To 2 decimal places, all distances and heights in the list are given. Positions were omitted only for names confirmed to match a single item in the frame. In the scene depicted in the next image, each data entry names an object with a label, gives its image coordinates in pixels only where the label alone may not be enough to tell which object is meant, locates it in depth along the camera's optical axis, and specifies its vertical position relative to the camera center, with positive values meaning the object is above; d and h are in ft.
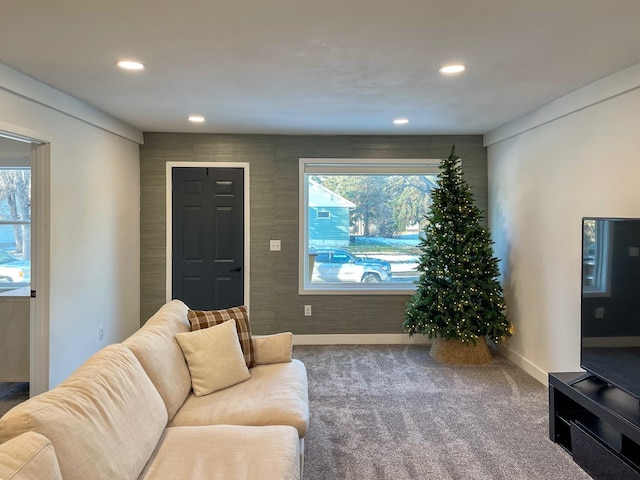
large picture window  16.96 +0.29
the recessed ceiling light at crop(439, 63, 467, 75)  8.90 +3.55
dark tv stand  7.20 -3.68
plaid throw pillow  9.12 -1.93
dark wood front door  16.28 -0.09
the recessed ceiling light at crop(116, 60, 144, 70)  8.76 +3.52
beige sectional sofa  4.39 -2.59
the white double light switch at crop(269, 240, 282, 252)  16.44 -0.43
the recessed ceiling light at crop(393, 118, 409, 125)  13.80 +3.75
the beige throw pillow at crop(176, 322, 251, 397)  8.12 -2.44
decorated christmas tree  13.70 -1.35
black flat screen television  7.64 -1.27
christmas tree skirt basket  14.14 -3.95
